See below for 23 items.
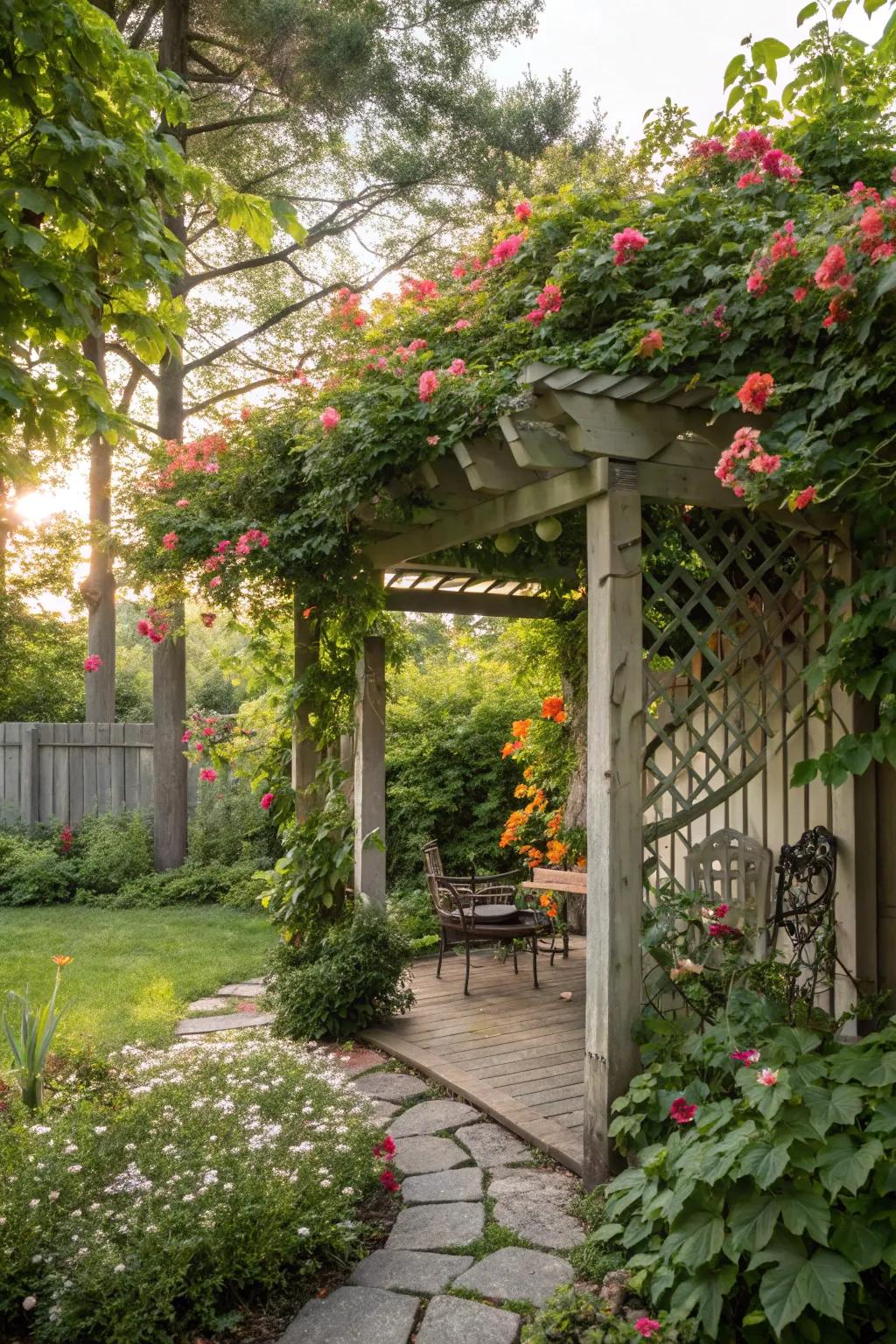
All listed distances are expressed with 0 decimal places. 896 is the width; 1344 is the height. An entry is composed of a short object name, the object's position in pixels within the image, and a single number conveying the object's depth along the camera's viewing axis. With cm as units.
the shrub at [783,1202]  206
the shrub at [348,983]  468
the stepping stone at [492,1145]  336
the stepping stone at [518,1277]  249
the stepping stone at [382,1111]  370
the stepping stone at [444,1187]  306
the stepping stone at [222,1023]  487
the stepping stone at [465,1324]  231
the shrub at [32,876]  864
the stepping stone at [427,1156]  330
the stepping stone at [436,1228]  279
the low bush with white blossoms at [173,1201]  229
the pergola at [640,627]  296
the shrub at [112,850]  911
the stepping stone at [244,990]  568
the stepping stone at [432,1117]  363
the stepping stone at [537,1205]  279
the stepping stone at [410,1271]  256
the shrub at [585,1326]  215
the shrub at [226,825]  959
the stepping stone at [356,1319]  234
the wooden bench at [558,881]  551
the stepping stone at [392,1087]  399
